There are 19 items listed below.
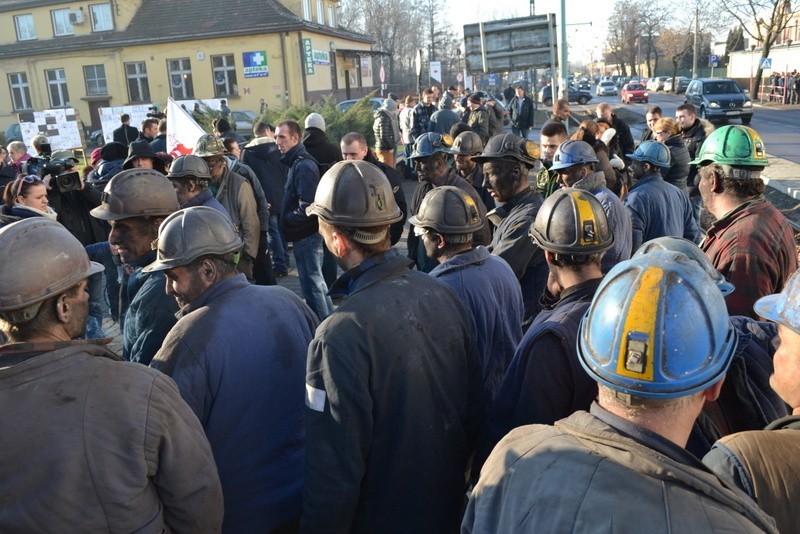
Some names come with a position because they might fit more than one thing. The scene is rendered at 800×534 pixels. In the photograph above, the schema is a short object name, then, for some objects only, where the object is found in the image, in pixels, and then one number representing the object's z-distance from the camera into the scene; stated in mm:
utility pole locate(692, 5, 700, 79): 52725
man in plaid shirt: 3066
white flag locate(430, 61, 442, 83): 25406
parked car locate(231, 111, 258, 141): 25734
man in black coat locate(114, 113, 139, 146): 12242
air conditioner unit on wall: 34812
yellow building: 32281
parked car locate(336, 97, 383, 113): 24659
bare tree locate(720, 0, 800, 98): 43531
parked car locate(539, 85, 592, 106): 47031
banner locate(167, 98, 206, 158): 8422
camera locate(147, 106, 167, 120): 14552
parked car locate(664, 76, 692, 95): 56781
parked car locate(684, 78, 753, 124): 26875
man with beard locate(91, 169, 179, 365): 3264
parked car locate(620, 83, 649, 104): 45625
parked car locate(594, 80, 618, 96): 58000
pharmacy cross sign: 32281
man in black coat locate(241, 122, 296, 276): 8734
